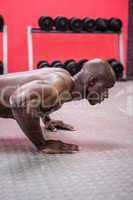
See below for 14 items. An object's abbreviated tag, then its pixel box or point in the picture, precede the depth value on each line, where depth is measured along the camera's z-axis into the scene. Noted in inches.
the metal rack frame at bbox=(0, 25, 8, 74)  276.7
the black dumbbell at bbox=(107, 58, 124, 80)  305.5
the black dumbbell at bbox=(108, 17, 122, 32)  310.7
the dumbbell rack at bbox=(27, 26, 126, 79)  284.8
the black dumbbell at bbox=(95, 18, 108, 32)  305.2
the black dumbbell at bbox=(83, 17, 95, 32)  303.4
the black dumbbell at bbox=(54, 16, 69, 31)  295.5
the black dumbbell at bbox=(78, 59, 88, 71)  298.4
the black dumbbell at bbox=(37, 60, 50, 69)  286.9
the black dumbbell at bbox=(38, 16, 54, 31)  295.0
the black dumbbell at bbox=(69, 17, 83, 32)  298.9
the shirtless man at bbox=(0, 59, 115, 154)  91.2
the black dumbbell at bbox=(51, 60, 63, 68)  290.0
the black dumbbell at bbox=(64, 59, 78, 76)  290.6
